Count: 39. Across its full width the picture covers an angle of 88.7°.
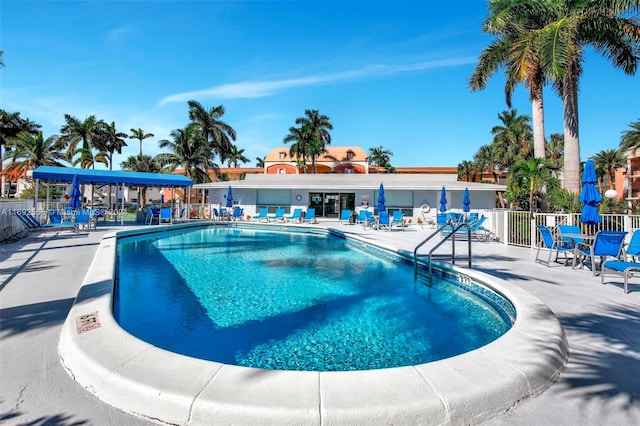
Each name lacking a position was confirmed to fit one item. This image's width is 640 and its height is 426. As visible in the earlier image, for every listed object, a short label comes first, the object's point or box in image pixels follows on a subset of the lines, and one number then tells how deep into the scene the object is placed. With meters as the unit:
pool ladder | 7.33
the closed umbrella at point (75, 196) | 14.20
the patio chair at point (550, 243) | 7.47
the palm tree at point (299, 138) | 42.97
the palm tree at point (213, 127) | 32.12
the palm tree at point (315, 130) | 42.84
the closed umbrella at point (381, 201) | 19.06
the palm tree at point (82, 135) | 34.53
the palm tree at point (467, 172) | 52.17
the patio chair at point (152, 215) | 17.36
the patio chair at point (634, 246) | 6.21
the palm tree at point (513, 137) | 42.00
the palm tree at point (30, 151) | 33.88
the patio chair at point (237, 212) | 22.12
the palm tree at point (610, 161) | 46.97
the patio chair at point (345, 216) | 22.20
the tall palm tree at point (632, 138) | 37.75
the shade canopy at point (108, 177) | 16.08
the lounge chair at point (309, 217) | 22.03
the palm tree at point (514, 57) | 12.50
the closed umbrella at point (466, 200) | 18.84
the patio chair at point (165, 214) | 17.70
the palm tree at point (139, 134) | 40.38
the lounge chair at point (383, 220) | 17.52
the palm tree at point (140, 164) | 41.88
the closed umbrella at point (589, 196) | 7.27
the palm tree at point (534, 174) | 14.38
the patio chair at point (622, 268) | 5.20
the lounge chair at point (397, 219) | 20.05
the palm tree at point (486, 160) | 47.88
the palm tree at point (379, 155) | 60.76
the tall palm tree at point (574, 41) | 11.10
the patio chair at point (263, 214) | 22.05
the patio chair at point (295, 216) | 22.01
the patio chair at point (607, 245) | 6.04
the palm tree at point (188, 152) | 30.80
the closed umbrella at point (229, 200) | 21.52
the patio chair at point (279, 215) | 21.72
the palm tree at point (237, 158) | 57.50
